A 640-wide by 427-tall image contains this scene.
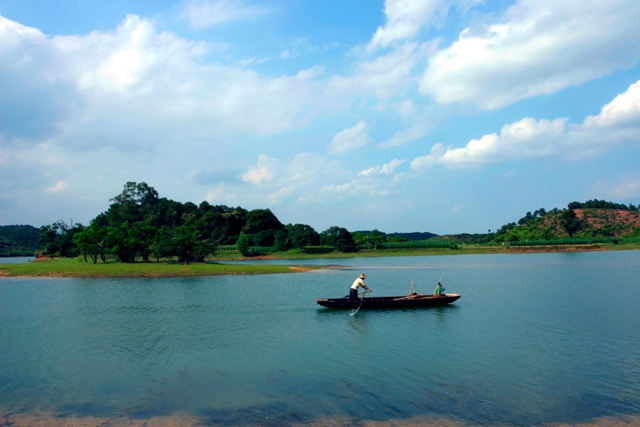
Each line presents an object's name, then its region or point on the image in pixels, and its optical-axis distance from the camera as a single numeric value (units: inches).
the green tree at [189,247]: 2407.7
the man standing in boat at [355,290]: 1180.5
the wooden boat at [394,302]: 1175.6
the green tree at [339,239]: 4729.3
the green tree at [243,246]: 4506.6
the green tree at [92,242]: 2381.9
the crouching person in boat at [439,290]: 1273.6
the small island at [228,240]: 2308.1
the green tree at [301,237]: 4692.4
